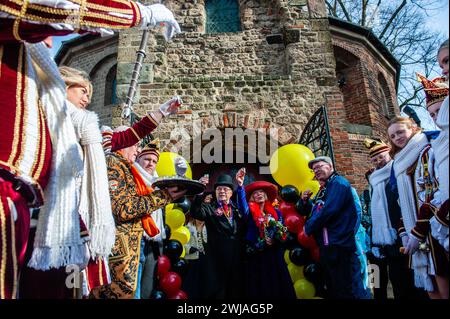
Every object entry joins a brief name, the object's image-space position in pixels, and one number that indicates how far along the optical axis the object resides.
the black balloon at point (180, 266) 4.05
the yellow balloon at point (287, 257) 4.11
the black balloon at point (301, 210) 4.24
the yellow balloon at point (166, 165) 5.12
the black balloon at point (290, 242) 3.97
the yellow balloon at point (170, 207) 4.43
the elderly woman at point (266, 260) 3.82
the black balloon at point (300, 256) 3.96
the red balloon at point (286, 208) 4.23
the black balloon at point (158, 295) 3.48
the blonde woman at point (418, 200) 2.18
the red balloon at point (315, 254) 3.96
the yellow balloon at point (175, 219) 4.23
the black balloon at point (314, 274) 3.90
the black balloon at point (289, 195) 4.32
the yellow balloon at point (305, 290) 3.87
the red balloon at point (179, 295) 3.84
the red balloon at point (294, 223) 3.99
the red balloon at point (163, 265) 3.82
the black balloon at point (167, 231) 4.02
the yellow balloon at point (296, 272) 4.04
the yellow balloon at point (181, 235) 4.21
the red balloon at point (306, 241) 3.85
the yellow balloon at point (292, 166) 5.14
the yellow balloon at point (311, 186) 4.91
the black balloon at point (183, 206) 4.42
